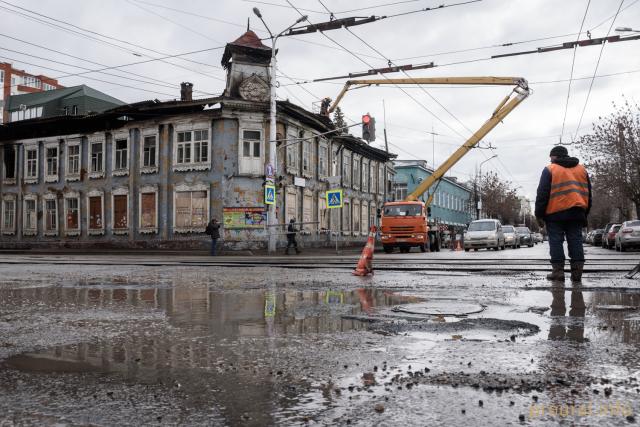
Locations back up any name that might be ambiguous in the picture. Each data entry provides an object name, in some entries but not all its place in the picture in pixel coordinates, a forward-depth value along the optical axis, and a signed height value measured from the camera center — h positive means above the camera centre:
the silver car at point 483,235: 36.28 +0.03
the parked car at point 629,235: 31.52 -0.05
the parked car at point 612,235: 38.82 -0.09
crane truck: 29.19 +3.33
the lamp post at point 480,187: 86.06 +7.12
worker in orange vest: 8.41 +0.40
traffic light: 24.67 +4.49
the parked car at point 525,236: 53.09 -0.09
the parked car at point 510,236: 42.69 -0.06
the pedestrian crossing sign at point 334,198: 28.47 +1.86
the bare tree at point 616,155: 43.88 +5.97
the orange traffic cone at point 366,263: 10.38 -0.46
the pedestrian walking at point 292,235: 27.39 +0.11
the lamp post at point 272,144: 27.17 +4.33
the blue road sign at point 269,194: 27.49 +2.02
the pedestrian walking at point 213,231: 27.42 +0.33
